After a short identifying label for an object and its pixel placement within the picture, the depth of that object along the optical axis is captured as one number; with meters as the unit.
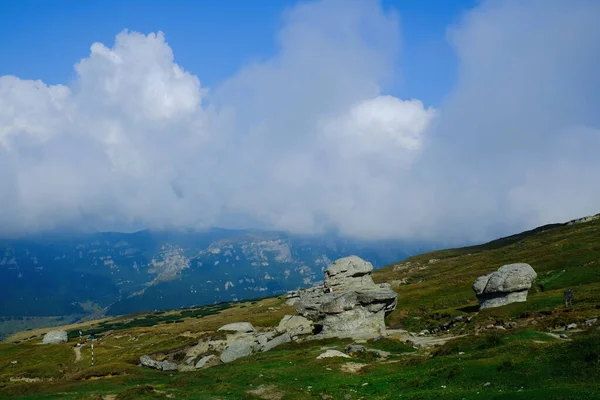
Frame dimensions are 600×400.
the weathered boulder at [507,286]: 74.19
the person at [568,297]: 61.98
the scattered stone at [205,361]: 74.88
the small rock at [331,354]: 53.47
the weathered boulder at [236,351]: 73.25
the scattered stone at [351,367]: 46.17
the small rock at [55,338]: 140.25
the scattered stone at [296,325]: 82.87
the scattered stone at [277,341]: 76.31
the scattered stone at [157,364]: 74.88
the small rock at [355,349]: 55.09
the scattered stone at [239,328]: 93.99
